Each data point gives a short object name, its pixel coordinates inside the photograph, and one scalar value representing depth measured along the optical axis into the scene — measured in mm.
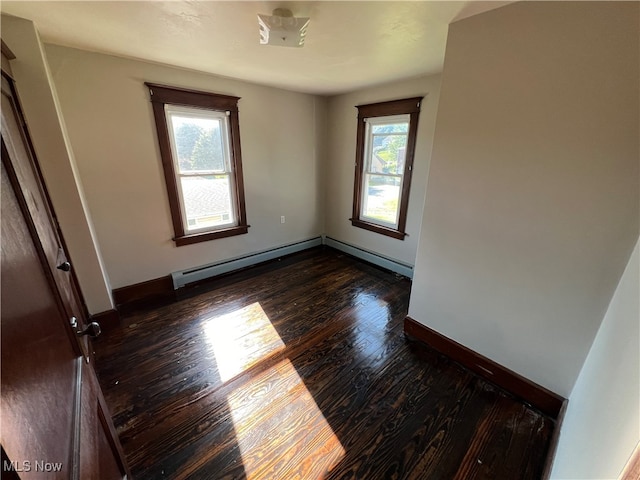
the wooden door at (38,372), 440
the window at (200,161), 2504
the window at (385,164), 2877
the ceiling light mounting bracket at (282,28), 1378
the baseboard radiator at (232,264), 2920
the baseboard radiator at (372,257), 3230
